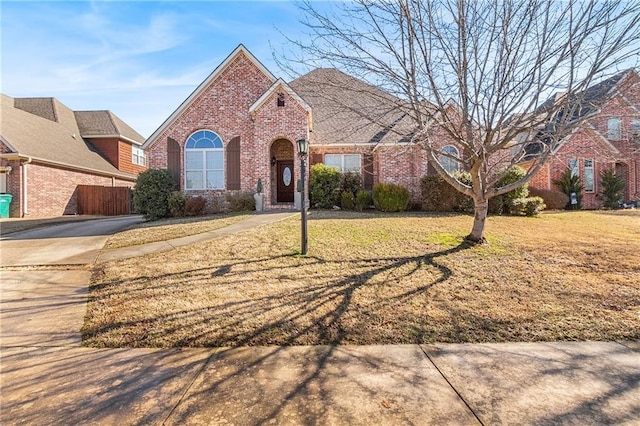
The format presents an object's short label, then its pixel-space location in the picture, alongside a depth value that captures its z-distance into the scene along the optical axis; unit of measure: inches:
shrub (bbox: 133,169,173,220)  535.8
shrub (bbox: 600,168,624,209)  679.7
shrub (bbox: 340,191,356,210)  555.2
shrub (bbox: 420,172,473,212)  526.9
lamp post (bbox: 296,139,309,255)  265.6
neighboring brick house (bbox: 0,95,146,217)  661.9
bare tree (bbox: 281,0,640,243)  231.0
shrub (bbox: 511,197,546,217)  489.4
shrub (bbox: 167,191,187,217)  538.6
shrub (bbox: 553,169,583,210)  666.2
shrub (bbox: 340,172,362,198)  579.8
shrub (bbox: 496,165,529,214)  490.6
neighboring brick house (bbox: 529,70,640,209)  700.7
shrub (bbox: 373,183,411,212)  528.4
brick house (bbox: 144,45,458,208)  557.3
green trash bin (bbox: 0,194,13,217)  642.2
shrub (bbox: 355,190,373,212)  553.4
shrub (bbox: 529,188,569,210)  621.6
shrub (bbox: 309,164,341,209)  554.9
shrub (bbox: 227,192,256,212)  551.0
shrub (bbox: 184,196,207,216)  538.6
